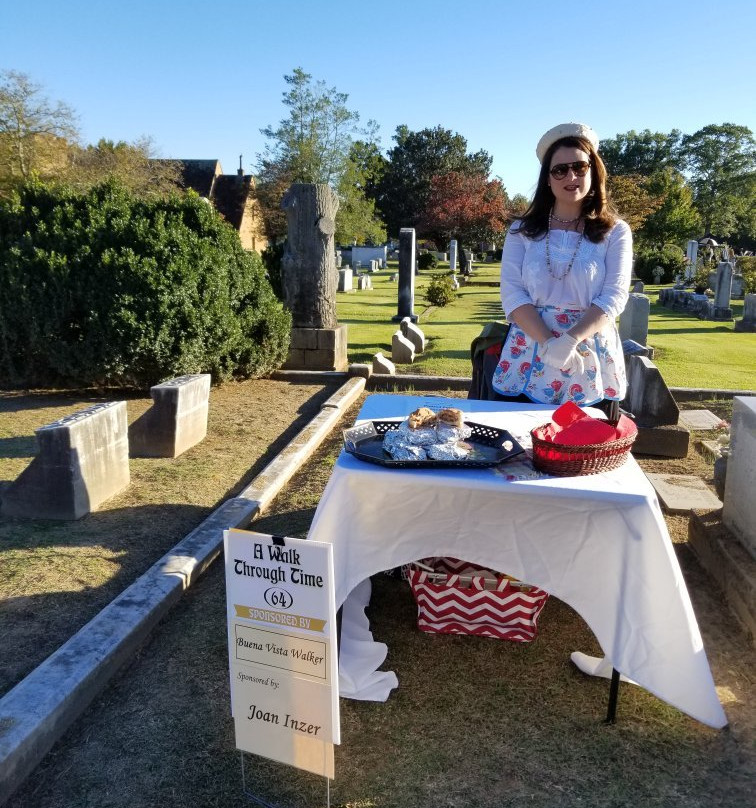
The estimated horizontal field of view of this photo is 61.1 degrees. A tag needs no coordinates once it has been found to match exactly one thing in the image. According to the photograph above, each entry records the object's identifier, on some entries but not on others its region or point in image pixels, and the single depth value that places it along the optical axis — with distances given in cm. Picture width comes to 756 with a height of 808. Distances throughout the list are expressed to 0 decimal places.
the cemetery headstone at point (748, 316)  1323
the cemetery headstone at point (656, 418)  525
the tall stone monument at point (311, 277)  828
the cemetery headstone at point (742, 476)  301
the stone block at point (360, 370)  803
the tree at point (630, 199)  2411
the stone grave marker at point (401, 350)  936
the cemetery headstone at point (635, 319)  872
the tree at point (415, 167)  5219
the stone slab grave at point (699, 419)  609
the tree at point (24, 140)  2773
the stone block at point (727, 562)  280
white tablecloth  199
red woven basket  210
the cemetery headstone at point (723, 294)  1453
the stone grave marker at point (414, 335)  1020
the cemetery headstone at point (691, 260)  2372
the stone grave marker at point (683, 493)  420
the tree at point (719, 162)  5869
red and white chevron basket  257
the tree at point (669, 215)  3428
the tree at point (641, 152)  6631
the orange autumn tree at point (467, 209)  3159
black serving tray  214
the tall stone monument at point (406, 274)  1358
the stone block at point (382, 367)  812
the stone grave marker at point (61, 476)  377
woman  278
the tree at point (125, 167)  2886
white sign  174
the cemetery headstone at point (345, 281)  2116
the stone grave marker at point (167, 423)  496
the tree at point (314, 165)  3750
